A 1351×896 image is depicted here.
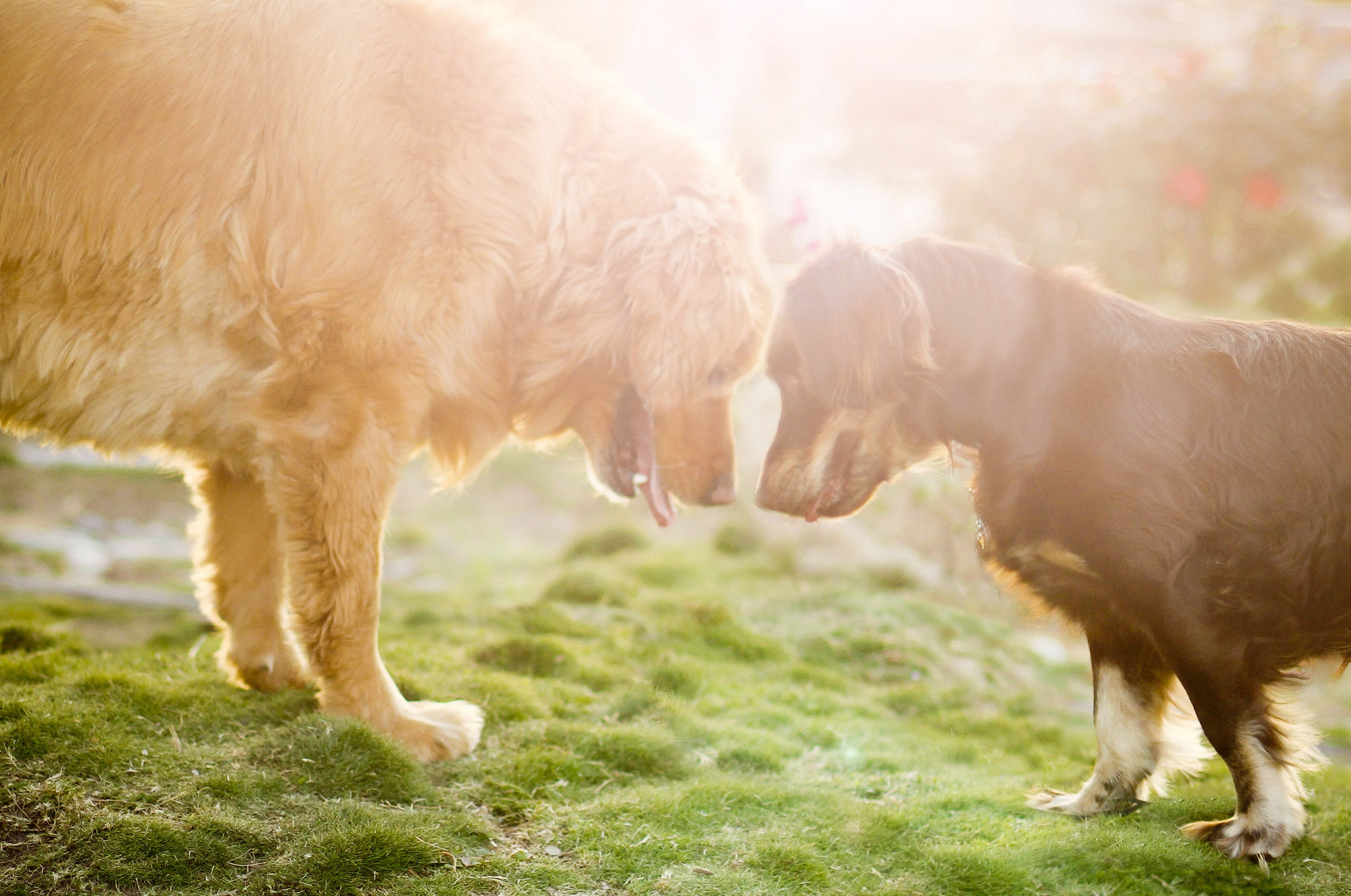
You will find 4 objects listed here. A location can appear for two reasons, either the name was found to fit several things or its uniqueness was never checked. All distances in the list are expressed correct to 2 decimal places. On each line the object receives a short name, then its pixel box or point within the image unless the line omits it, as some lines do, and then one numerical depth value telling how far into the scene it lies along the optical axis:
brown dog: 2.67
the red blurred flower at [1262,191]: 8.24
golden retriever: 2.75
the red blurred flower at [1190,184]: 8.20
